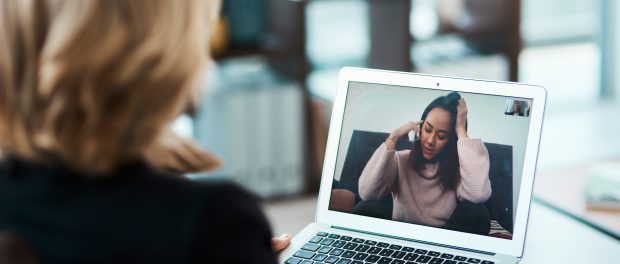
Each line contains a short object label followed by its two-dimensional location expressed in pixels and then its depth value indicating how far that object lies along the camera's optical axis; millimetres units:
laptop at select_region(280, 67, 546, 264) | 1416
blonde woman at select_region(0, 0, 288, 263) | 936
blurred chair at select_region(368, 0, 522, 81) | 3314
